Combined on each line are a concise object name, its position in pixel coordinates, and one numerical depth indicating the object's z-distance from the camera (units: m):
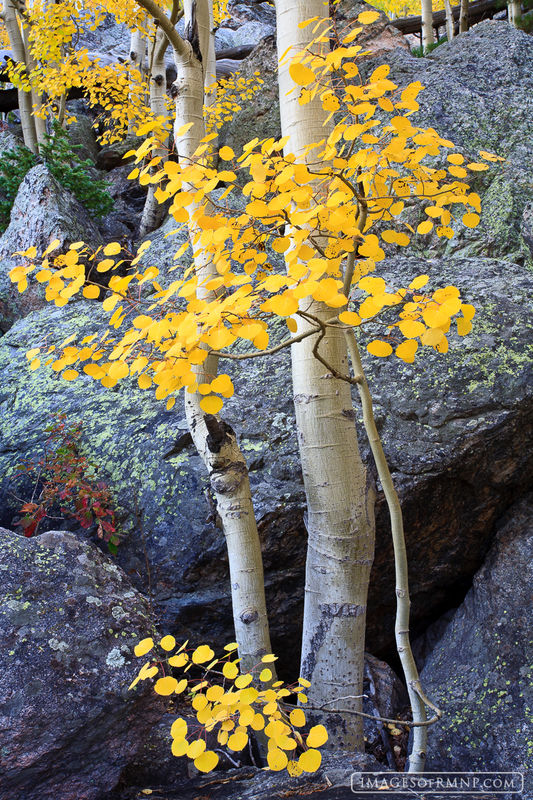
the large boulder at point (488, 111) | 5.23
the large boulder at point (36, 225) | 6.25
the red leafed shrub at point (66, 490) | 3.38
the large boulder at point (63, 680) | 2.01
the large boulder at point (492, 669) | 2.66
